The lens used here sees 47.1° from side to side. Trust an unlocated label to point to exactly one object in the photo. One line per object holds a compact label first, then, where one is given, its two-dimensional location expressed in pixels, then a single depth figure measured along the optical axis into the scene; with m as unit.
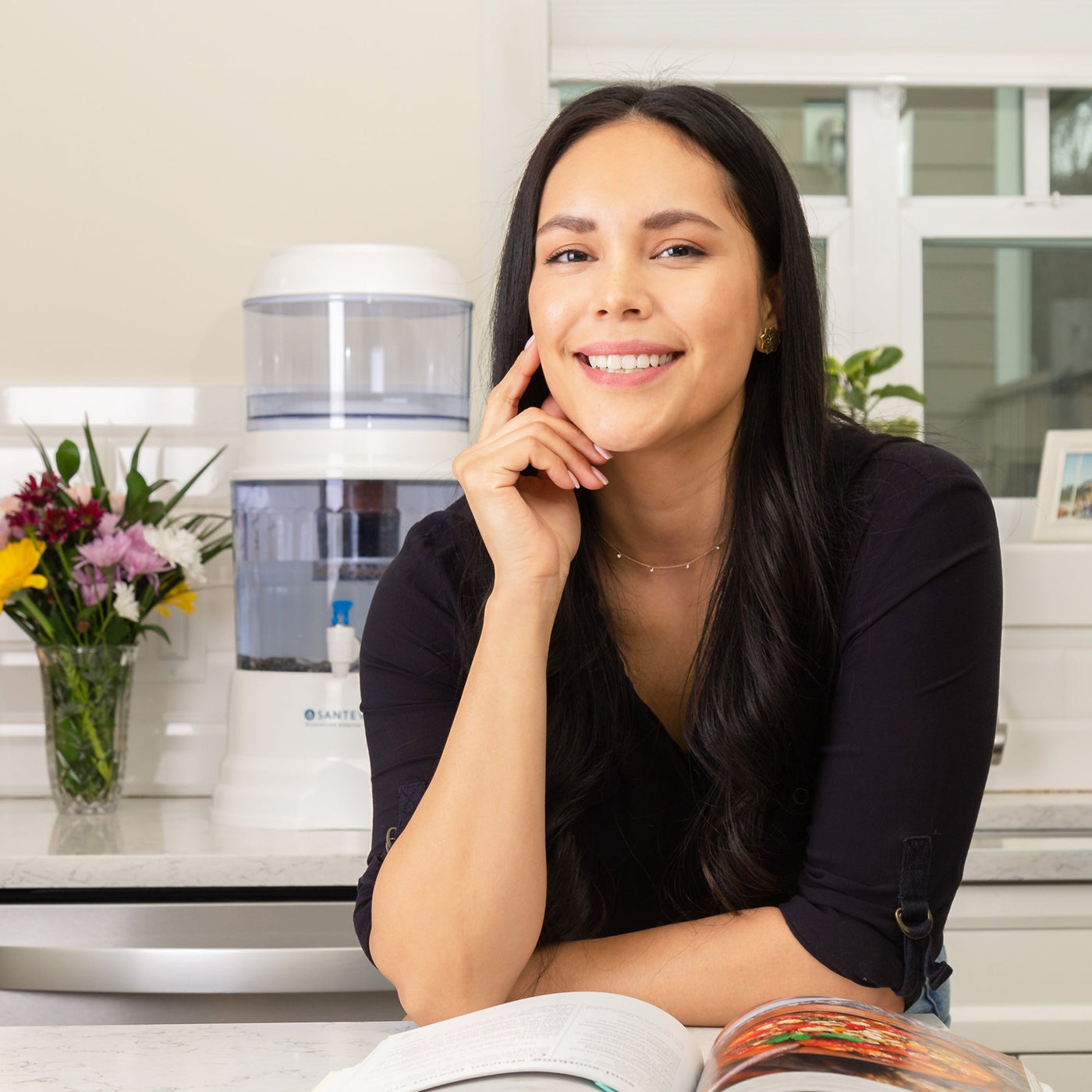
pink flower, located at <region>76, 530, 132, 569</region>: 1.72
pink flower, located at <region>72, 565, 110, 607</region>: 1.74
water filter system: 1.70
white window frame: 2.26
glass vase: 1.77
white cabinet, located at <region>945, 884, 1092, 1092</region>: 1.63
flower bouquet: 1.74
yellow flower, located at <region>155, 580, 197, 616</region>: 1.85
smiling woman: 0.95
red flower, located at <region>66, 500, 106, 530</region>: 1.75
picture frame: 2.06
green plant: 2.02
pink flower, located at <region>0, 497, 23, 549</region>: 1.74
